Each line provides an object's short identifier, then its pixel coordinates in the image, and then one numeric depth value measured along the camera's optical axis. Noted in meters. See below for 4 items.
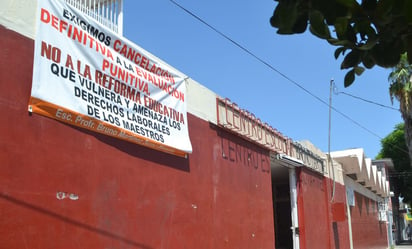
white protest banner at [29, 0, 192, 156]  5.77
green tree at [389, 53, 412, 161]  23.83
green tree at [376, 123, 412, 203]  41.19
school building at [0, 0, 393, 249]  5.39
